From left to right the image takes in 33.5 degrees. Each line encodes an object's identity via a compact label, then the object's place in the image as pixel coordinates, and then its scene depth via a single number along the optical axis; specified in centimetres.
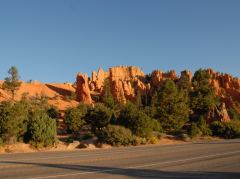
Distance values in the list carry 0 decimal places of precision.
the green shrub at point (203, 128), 4694
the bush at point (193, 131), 4434
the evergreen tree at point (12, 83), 8106
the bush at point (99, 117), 4744
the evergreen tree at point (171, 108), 4962
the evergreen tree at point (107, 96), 7428
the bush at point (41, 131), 2972
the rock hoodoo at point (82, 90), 9556
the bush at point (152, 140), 3689
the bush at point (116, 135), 3372
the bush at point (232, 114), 7135
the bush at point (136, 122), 3809
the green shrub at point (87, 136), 4227
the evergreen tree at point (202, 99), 6222
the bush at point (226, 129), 4760
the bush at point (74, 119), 4957
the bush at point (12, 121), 2889
